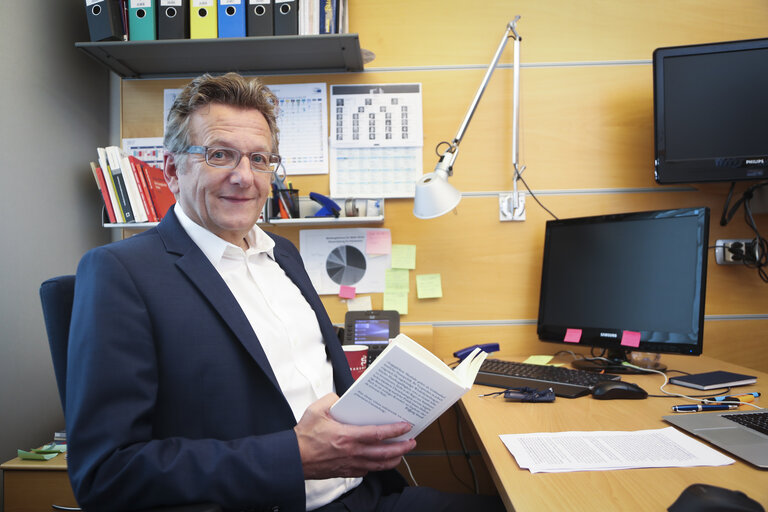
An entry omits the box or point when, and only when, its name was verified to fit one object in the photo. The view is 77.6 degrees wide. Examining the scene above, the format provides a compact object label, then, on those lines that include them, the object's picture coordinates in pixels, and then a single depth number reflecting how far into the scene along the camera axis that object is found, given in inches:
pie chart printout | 74.4
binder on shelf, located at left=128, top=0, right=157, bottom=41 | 68.6
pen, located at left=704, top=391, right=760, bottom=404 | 42.1
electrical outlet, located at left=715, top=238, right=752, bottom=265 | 70.7
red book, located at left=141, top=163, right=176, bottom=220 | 70.9
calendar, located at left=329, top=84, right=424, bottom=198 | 74.2
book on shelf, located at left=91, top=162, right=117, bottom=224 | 70.2
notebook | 48.1
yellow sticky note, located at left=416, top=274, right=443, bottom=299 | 73.7
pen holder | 70.2
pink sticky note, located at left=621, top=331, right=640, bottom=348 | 55.4
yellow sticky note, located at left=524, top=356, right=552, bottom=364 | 63.5
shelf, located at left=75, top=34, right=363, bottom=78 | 66.9
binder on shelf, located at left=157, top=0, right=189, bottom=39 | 68.4
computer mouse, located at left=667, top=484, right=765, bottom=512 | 20.9
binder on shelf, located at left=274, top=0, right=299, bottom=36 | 67.3
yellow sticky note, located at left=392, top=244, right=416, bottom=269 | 74.0
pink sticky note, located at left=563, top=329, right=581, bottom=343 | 61.8
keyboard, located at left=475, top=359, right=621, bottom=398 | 47.5
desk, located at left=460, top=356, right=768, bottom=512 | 25.7
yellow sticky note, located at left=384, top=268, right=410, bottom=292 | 74.1
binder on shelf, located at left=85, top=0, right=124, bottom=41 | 66.9
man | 29.3
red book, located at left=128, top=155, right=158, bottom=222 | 70.0
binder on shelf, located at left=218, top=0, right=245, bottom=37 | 68.1
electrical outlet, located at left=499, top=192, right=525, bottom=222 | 73.5
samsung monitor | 51.9
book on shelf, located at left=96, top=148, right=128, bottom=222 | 69.8
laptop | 30.1
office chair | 34.3
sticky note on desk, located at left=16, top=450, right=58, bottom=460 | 54.1
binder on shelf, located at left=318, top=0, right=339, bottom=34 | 67.7
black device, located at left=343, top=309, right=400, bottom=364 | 68.2
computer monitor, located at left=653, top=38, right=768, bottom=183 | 62.9
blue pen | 39.6
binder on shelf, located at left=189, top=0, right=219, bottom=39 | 68.6
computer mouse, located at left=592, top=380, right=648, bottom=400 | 44.7
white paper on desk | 29.5
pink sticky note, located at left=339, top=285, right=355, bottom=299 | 73.8
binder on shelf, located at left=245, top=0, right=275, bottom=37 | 67.7
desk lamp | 61.0
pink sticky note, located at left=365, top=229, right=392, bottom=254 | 74.4
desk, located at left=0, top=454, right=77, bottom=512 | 52.1
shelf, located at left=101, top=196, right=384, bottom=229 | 69.4
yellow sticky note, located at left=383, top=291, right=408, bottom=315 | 73.8
